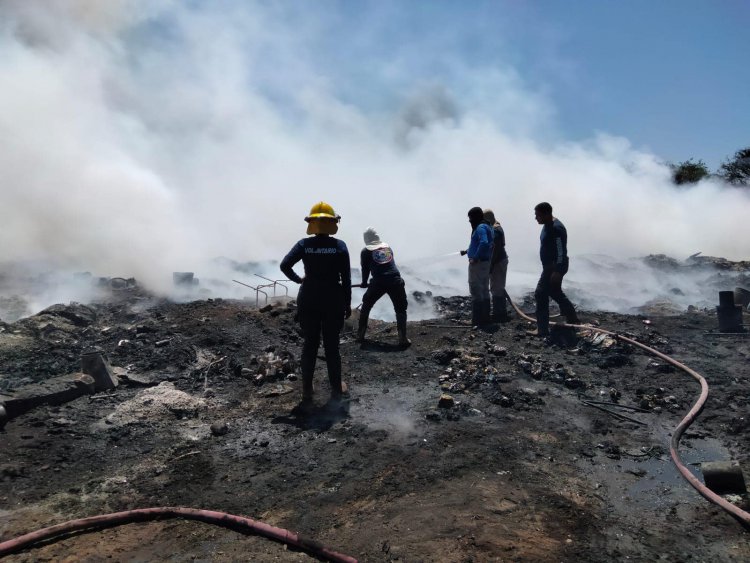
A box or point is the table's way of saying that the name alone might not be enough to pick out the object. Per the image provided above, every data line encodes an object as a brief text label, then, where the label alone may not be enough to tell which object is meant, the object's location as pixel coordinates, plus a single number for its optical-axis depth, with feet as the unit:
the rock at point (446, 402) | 15.74
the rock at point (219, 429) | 14.44
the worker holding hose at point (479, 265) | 25.36
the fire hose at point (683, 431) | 9.44
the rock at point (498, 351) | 21.42
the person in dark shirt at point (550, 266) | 23.18
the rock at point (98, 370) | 17.67
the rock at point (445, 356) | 20.53
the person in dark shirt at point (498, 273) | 27.29
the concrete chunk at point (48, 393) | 14.87
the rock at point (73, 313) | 28.30
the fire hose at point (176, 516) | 8.82
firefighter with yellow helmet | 16.30
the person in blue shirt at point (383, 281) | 22.79
